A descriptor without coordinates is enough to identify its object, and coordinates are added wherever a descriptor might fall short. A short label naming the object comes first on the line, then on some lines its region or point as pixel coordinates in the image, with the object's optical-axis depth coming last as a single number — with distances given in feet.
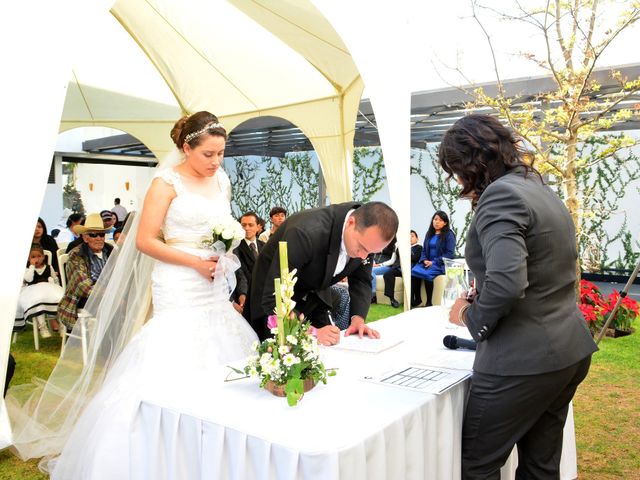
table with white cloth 5.32
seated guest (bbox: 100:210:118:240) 24.32
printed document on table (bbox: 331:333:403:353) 8.38
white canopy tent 9.41
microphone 8.64
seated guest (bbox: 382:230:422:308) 30.99
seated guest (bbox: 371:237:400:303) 31.91
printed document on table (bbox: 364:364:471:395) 6.75
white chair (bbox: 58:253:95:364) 12.84
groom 8.46
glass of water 8.86
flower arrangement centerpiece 6.16
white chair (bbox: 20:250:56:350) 21.89
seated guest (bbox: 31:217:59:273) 23.01
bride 9.82
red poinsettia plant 22.98
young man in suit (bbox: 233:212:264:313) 18.97
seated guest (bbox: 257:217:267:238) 21.54
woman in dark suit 5.98
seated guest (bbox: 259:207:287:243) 25.24
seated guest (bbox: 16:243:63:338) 21.94
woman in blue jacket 29.45
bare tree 21.58
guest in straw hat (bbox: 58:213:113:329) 19.29
